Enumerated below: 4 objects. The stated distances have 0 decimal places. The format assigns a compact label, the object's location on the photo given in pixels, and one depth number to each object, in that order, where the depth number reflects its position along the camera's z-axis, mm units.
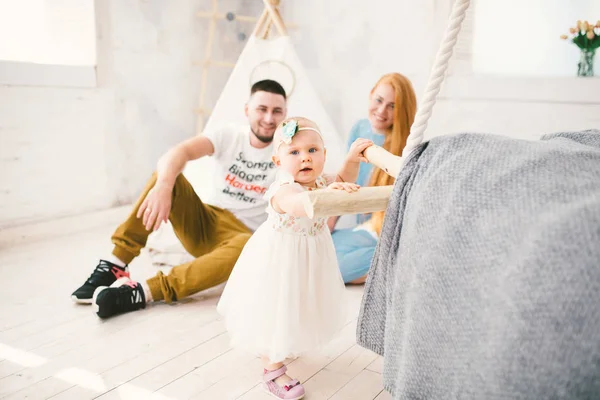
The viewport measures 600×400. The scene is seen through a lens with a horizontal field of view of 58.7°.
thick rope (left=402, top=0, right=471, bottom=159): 861
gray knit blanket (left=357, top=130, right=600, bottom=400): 601
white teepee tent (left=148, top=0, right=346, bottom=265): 2586
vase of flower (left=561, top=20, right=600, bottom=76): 2656
